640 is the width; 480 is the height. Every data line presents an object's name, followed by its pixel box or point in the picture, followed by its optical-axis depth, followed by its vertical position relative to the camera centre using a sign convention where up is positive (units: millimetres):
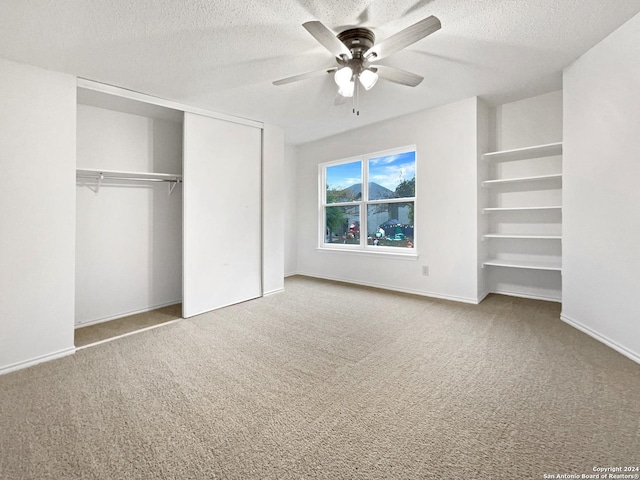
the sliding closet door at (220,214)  3523 +341
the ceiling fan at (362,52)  1885 +1358
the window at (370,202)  4512 +627
